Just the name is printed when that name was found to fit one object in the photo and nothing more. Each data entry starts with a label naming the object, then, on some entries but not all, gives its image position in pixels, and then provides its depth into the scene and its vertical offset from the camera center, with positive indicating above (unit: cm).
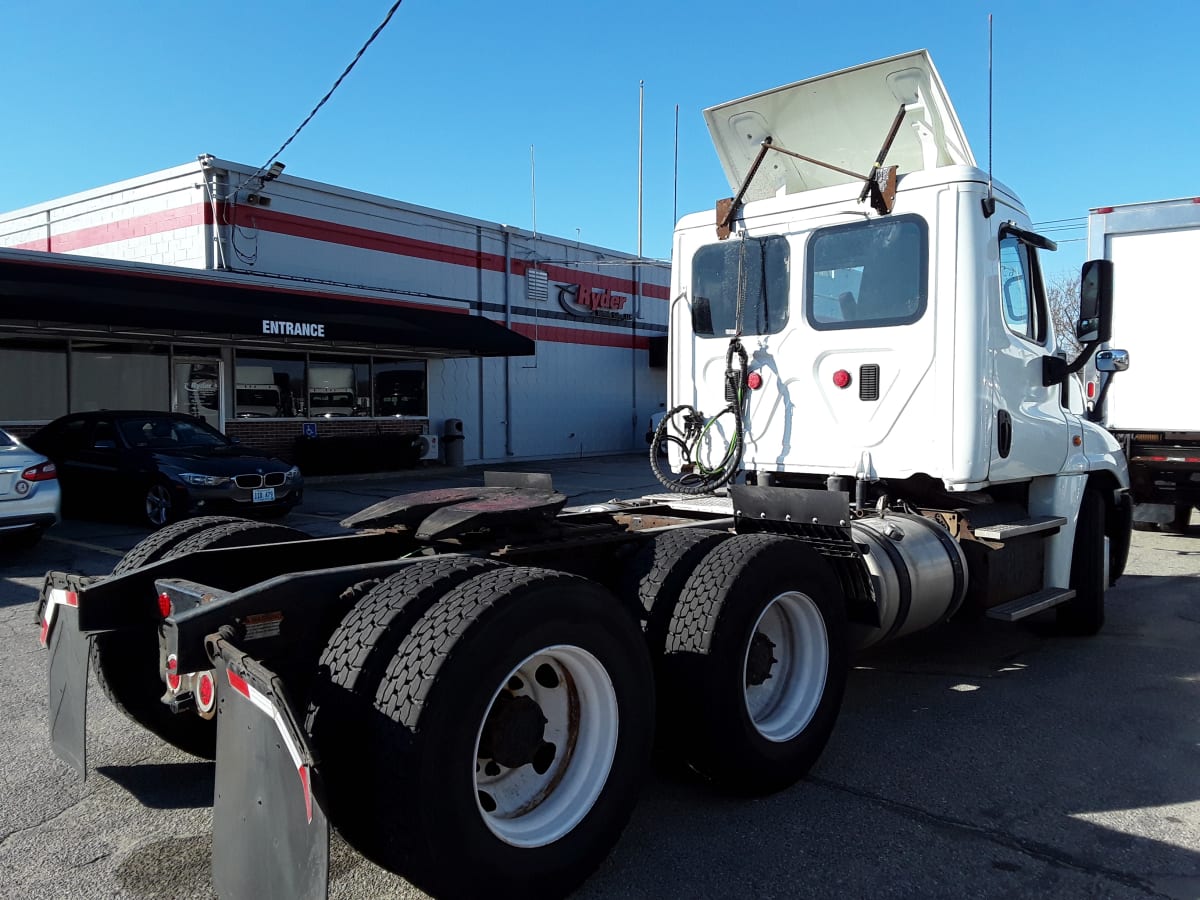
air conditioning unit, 1970 -53
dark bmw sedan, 1101 -61
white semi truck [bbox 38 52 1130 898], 251 -57
